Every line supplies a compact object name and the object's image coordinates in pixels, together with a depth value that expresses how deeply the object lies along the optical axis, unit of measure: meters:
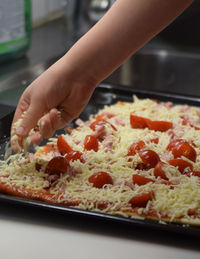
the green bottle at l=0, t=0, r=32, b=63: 2.11
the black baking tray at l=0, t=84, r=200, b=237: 1.04
